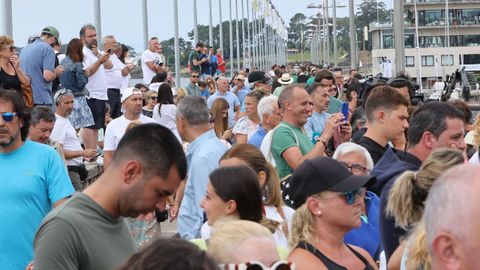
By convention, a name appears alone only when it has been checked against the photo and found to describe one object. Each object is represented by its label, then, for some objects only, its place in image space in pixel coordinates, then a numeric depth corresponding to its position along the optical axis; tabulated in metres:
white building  110.61
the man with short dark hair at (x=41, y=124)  9.16
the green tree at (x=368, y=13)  176.12
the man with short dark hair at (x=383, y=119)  8.48
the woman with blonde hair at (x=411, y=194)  5.45
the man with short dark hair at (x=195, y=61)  29.77
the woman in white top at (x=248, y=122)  12.29
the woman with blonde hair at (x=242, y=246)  4.13
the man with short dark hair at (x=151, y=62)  23.00
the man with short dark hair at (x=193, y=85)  25.04
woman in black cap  5.55
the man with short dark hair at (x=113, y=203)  4.43
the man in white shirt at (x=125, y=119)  11.37
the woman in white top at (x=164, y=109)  15.63
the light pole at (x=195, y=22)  41.97
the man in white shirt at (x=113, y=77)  18.09
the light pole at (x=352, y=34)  37.41
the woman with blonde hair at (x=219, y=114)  11.74
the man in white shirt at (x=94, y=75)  16.41
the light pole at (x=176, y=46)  33.09
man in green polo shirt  8.93
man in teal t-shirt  6.46
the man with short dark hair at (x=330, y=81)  15.24
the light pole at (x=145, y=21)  28.47
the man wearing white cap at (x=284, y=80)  19.41
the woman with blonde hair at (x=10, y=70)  11.80
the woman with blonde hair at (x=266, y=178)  6.63
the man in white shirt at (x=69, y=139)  11.40
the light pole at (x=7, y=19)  14.02
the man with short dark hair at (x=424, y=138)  6.83
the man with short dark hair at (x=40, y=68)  13.59
